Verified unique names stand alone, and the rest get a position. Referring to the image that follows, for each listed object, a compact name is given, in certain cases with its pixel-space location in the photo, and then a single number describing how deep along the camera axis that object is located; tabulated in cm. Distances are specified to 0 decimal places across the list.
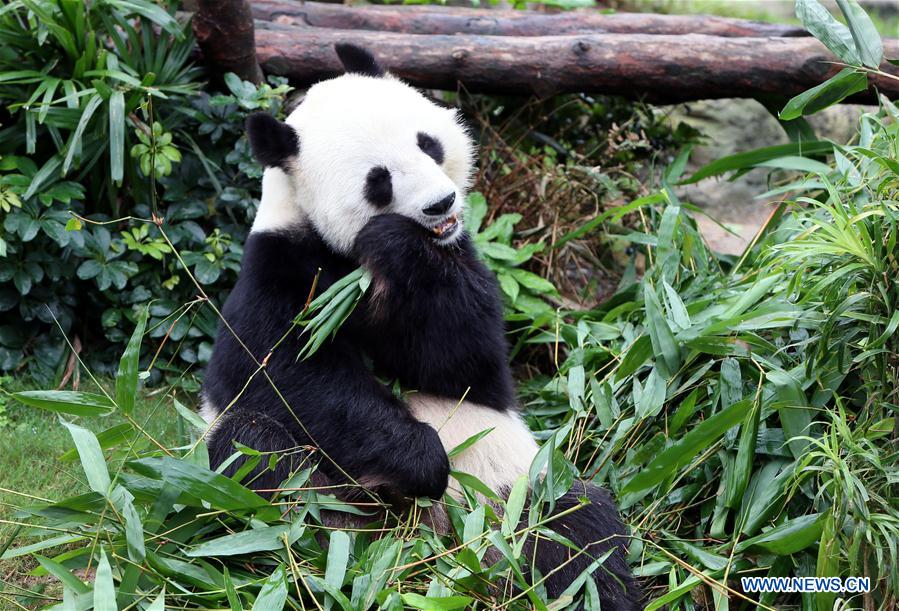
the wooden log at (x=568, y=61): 539
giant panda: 321
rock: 766
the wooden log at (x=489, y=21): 598
